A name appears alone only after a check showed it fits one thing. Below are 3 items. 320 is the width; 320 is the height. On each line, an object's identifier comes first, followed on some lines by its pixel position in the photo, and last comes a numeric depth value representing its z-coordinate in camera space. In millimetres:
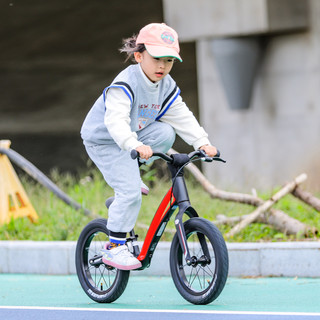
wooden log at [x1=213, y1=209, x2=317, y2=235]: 16000
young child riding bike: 11711
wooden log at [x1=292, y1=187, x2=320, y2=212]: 16641
